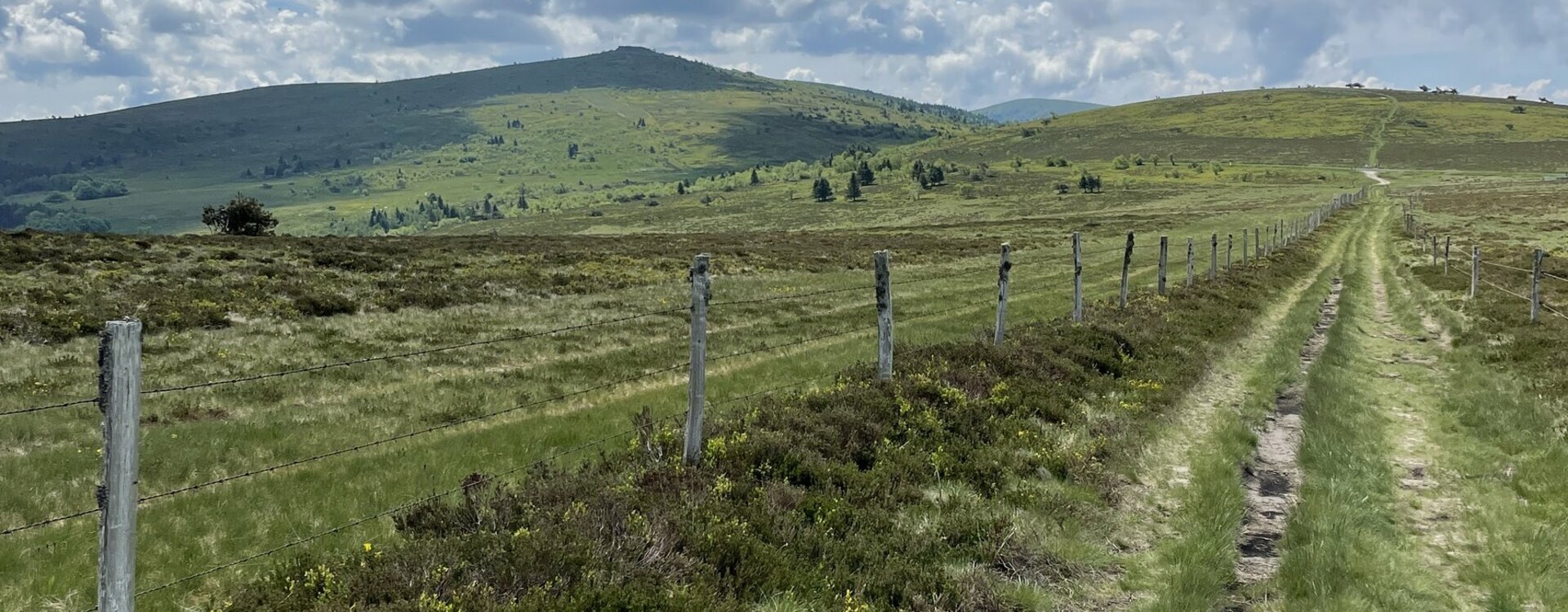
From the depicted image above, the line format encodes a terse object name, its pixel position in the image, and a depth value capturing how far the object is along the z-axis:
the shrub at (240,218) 59.97
